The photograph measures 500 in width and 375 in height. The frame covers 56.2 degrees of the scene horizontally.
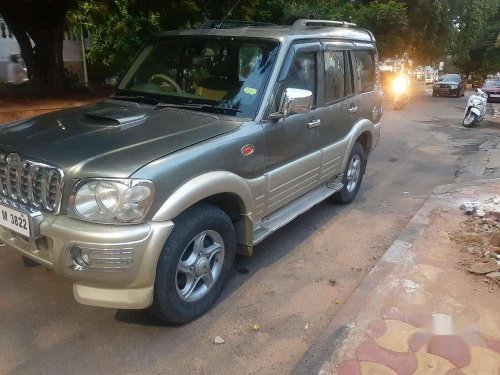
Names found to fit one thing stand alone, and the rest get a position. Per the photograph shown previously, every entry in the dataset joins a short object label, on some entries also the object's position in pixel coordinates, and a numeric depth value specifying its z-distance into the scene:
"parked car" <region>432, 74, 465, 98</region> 28.38
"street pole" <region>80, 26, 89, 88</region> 15.32
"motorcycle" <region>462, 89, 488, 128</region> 13.52
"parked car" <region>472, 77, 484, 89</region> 48.64
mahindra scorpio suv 2.60
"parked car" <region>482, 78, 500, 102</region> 24.55
